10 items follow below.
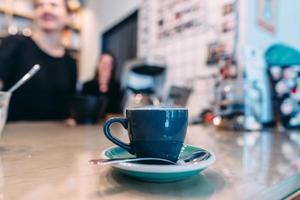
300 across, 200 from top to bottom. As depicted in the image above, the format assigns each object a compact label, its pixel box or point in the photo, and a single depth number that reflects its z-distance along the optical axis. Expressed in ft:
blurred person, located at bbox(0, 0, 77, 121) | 4.71
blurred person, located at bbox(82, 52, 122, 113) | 7.02
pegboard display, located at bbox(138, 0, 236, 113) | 4.89
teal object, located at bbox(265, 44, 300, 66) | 4.49
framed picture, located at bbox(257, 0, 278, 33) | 4.79
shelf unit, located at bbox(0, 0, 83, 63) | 9.78
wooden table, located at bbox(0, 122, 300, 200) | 1.09
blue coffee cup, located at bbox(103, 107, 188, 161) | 1.33
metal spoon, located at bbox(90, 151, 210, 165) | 1.24
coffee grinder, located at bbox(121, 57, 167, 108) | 5.94
